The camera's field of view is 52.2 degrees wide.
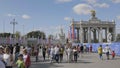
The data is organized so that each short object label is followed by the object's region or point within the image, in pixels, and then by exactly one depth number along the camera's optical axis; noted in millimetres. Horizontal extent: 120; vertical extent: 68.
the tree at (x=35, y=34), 74787
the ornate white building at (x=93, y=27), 62833
